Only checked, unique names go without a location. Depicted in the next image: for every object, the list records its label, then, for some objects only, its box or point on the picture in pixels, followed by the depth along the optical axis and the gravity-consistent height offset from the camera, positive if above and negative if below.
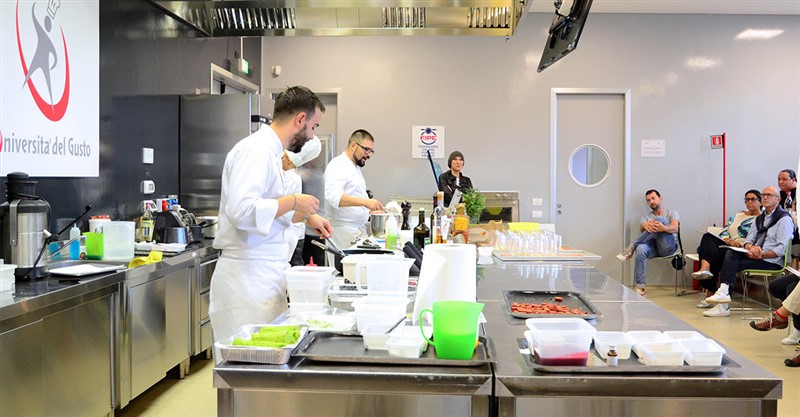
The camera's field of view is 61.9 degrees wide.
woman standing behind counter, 7.79 +0.23
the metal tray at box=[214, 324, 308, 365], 1.67 -0.40
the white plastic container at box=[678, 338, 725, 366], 1.65 -0.39
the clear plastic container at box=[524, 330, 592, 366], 1.65 -0.38
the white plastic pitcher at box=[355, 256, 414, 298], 2.21 -0.26
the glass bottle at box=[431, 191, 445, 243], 3.48 -0.14
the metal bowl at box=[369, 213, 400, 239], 5.05 -0.22
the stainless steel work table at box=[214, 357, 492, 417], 1.62 -0.47
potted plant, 5.51 -0.06
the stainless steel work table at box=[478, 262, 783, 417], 1.60 -0.47
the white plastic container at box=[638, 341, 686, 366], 1.65 -0.39
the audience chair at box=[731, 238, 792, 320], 6.66 -0.75
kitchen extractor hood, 4.75 +1.34
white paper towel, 1.98 -0.24
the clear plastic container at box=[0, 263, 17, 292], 2.73 -0.34
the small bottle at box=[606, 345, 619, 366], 1.66 -0.40
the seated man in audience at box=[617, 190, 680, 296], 8.07 -0.48
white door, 8.62 +0.33
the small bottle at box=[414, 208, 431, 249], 4.04 -0.22
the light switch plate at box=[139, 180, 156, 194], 5.02 +0.06
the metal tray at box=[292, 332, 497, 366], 1.66 -0.41
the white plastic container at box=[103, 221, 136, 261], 3.88 -0.26
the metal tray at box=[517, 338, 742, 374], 1.62 -0.42
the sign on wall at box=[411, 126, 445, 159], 8.55 +0.72
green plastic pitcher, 1.65 -0.33
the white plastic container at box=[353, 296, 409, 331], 1.90 -0.33
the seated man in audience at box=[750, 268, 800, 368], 5.15 -0.96
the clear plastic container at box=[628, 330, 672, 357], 1.79 -0.38
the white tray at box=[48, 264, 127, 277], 3.15 -0.36
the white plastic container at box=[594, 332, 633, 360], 1.72 -0.38
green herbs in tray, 1.72 -0.37
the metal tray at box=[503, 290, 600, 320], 2.47 -0.39
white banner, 3.38 +0.60
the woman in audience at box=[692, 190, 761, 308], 7.46 -0.47
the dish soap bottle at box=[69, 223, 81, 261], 3.73 -0.28
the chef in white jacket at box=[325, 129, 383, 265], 5.23 +0.08
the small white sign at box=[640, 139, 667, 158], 8.55 +0.63
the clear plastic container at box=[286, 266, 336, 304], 2.26 -0.30
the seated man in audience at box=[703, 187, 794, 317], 6.65 -0.49
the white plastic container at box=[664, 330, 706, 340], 1.83 -0.37
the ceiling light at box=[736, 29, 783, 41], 8.48 +2.09
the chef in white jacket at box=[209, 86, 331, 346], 2.72 -0.16
